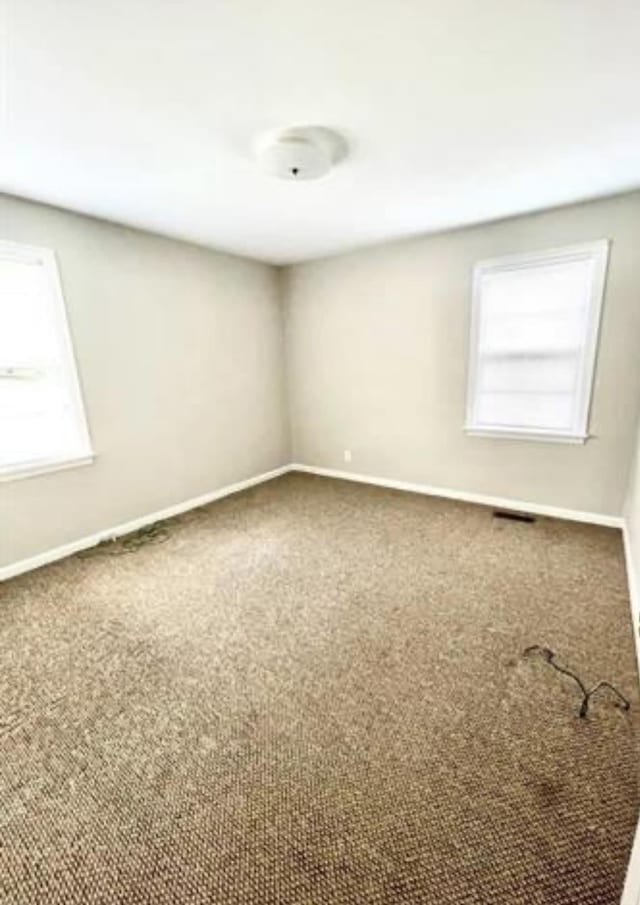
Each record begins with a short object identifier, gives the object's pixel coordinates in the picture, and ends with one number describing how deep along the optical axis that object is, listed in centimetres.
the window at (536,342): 295
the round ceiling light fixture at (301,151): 188
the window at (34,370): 260
